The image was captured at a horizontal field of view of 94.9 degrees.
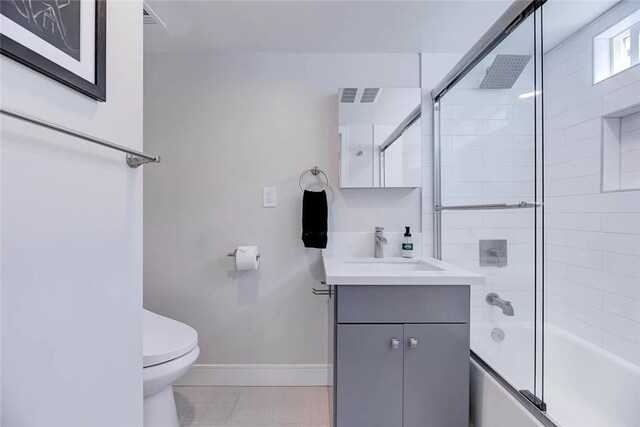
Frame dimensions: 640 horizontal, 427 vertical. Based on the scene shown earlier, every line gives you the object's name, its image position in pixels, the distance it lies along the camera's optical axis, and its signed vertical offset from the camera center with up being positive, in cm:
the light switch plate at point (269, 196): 184 +10
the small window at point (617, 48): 126 +75
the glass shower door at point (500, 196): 115 +8
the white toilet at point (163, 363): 120 -64
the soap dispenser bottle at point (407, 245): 175 -20
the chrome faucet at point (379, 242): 179 -18
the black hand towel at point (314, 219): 175 -4
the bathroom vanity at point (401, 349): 122 -57
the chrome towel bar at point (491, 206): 115 +3
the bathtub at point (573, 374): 117 -72
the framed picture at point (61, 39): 50 +33
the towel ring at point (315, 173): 183 +24
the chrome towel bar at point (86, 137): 44 +14
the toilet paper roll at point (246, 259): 171 -28
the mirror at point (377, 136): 180 +47
